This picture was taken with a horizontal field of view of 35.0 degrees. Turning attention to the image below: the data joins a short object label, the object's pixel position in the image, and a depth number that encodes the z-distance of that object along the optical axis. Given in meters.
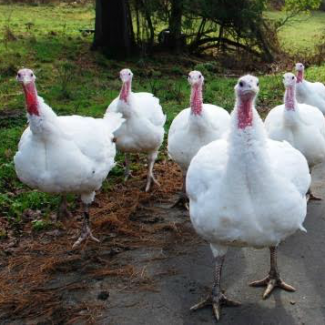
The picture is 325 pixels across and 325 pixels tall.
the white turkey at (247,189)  3.76
